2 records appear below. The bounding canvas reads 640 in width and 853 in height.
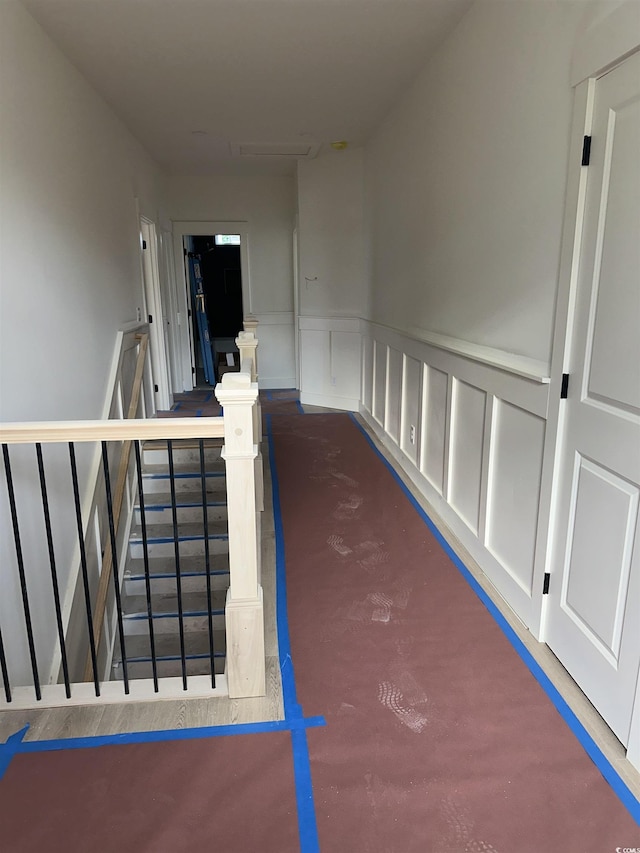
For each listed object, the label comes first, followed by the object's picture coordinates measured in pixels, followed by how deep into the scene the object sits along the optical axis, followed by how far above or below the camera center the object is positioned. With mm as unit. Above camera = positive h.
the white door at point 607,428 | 1661 -443
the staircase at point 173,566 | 4047 -2088
